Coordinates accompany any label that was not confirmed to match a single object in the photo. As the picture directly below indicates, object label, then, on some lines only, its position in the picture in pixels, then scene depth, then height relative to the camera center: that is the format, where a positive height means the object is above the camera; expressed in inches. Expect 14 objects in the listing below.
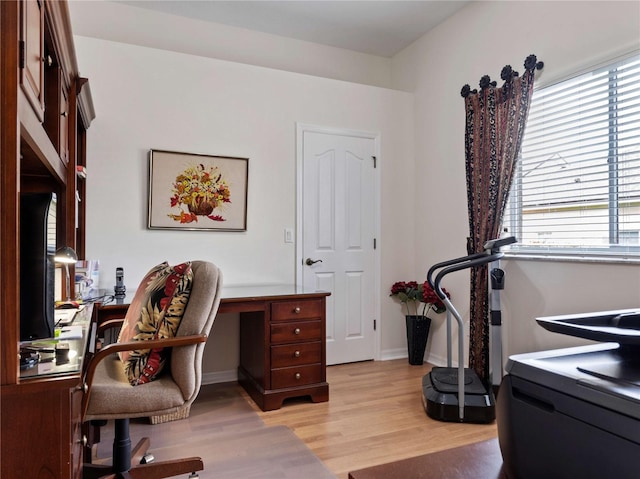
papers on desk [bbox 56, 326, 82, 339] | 57.8 -13.3
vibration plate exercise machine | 103.3 -37.6
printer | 20.6 -9.2
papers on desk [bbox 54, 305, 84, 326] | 68.2 -13.3
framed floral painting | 127.2 +14.8
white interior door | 148.8 +2.8
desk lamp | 82.4 -3.1
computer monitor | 47.6 -3.5
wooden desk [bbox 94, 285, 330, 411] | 113.6 -28.6
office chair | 66.7 -23.8
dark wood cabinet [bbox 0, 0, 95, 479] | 37.9 -8.3
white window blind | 96.5 +17.5
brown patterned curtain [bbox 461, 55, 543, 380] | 118.7 +23.3
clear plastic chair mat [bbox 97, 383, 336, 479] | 82.4 -44.8
